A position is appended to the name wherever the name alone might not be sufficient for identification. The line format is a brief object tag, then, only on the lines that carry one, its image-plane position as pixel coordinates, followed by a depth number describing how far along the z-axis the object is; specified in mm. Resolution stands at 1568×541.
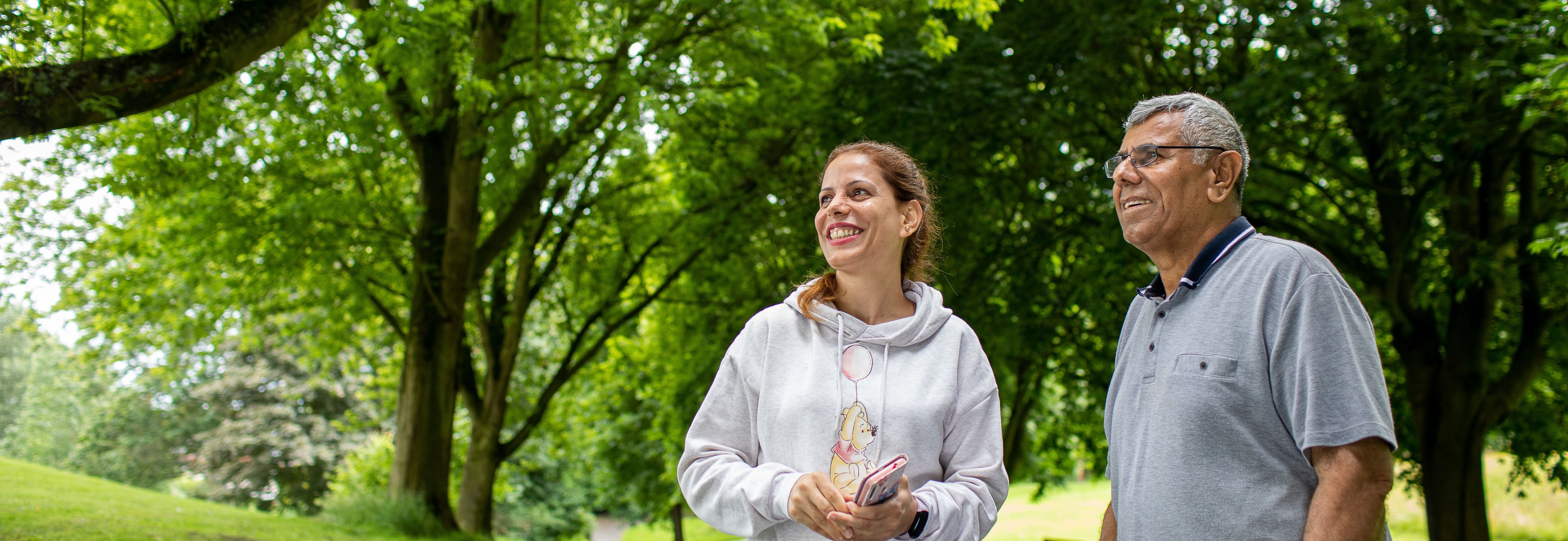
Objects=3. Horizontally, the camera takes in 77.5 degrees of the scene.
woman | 2199
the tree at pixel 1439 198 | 7672
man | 1838
